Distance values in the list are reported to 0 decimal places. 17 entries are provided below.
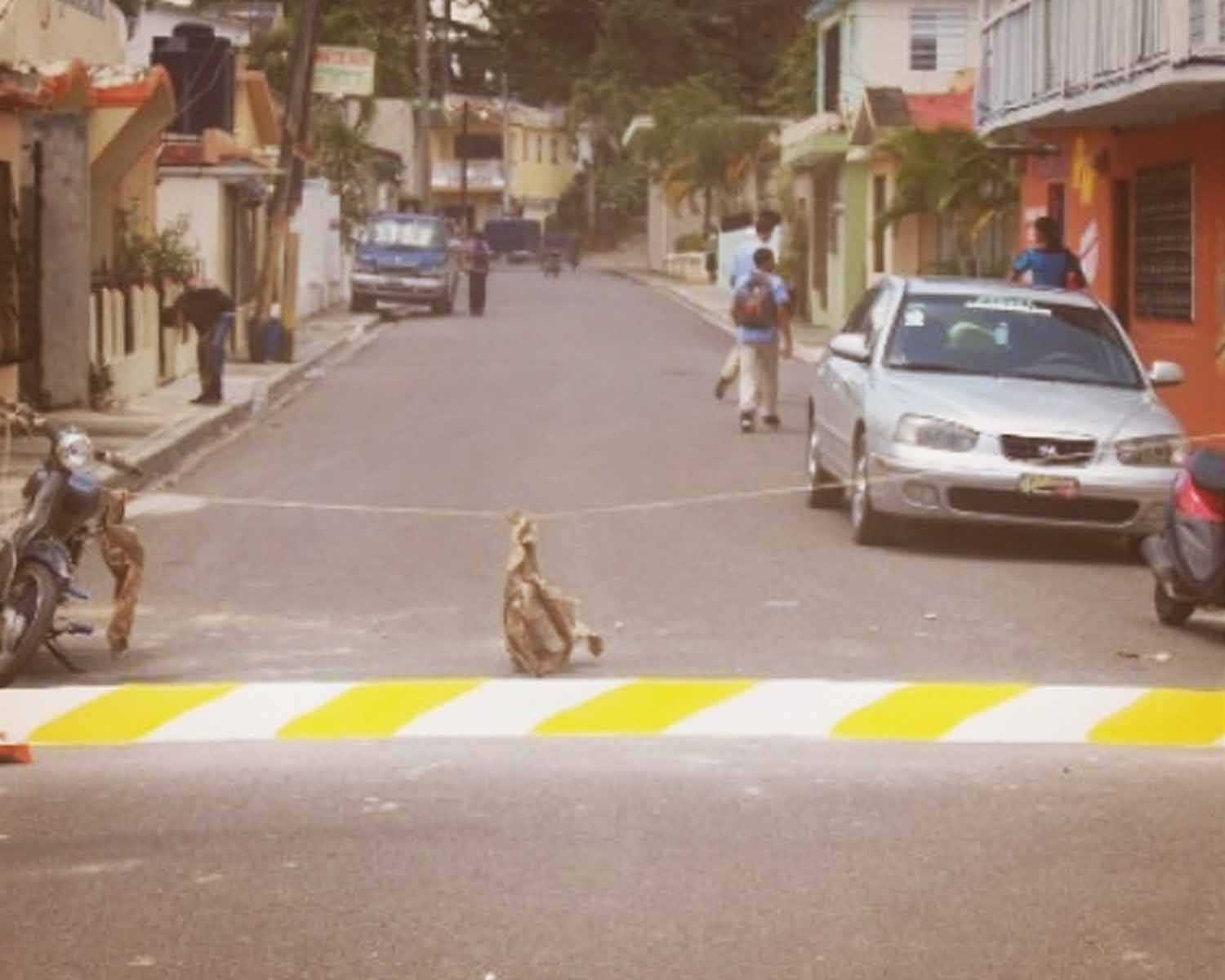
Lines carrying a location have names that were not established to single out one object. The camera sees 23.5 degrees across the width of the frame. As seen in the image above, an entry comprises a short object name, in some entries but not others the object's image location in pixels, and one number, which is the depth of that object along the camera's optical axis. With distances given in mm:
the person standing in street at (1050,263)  24109
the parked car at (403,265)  59031
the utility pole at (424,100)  76875
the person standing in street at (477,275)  60750
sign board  43125
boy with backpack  24641
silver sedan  16203
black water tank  40281
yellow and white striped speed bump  10562
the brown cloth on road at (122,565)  12164
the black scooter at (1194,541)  12953
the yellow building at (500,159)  120500
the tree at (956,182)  38812
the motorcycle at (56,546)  11555
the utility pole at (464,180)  114069
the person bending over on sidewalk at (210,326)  28312
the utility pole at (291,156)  36844
